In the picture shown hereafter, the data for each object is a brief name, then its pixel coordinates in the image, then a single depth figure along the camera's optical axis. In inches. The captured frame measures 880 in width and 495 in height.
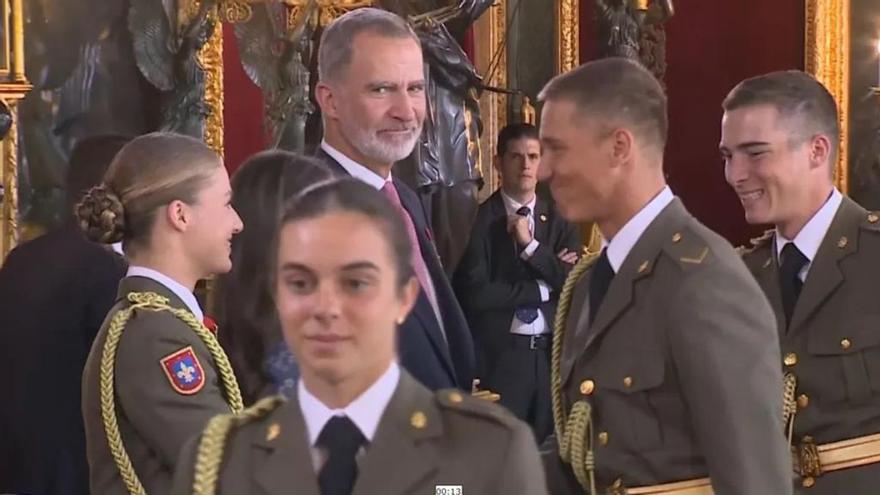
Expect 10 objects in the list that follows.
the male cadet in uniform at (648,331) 171.8
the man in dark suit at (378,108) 226.4
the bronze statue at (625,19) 557.3
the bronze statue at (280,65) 445.4
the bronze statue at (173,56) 431.8
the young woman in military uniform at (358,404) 134.6
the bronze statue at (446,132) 454.4
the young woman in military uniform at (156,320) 183.6
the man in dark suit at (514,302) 434.3
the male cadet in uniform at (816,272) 220.5
